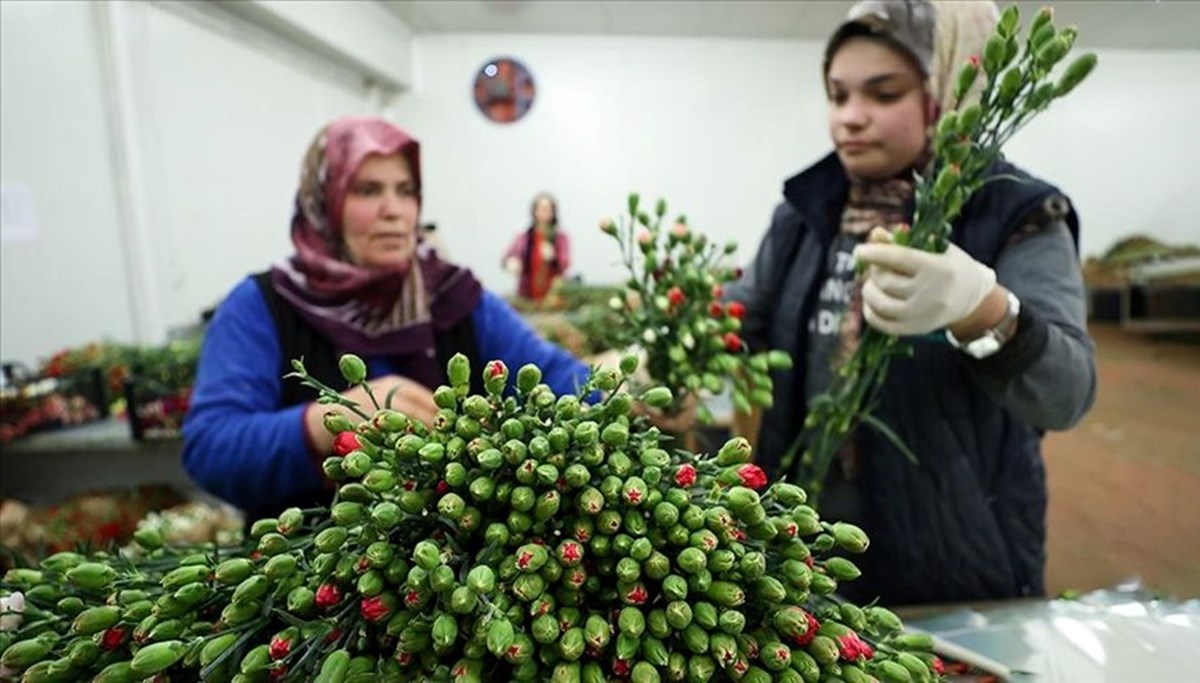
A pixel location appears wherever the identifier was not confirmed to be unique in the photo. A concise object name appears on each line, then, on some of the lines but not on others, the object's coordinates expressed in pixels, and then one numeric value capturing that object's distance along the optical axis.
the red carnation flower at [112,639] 0.50
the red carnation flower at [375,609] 0.43
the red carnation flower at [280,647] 0.44
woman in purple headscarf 1.10
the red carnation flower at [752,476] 0.49
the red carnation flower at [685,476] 0.47
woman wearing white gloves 0.88
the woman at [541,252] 4.50
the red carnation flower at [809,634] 0.45
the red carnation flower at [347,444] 0.51
